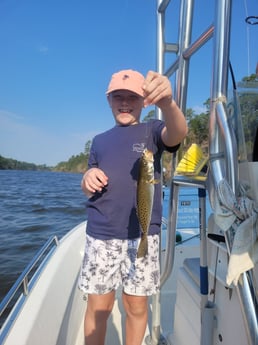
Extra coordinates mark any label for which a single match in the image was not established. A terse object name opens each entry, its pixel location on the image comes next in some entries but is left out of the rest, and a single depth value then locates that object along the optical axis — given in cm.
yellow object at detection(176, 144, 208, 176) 147
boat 93
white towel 90
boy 177
